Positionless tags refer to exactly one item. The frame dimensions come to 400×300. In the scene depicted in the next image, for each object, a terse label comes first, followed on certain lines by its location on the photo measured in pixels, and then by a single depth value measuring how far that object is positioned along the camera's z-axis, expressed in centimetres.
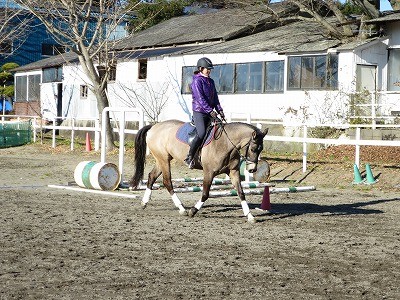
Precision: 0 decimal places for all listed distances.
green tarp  3712
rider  1309
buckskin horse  1298
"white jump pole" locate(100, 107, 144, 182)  1736
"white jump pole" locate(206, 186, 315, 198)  1587
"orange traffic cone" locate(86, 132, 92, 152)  3266
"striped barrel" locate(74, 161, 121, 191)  1739
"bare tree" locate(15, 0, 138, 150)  3278
